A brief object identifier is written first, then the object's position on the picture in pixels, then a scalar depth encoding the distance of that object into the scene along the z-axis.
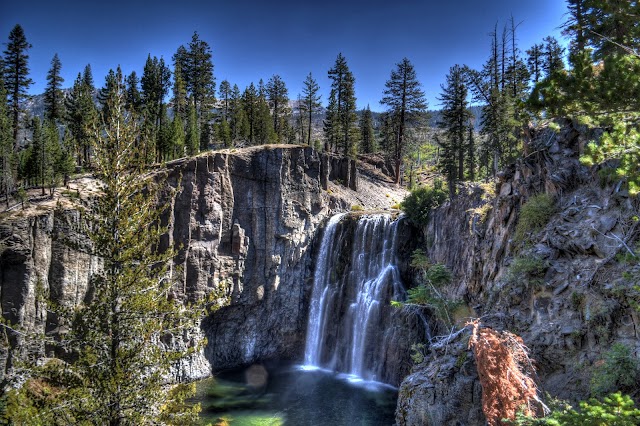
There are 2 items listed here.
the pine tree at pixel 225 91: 61.12
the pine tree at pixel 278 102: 58.39
